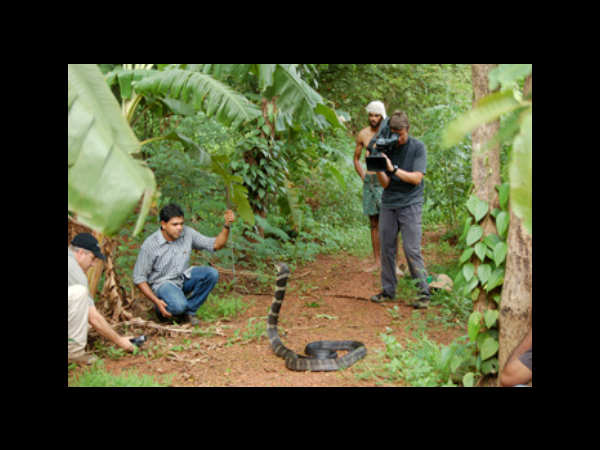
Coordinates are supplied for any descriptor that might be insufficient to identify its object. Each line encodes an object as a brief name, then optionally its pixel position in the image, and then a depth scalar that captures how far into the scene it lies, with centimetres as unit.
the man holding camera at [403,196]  560
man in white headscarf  689
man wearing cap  406
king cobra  416
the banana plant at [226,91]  485
